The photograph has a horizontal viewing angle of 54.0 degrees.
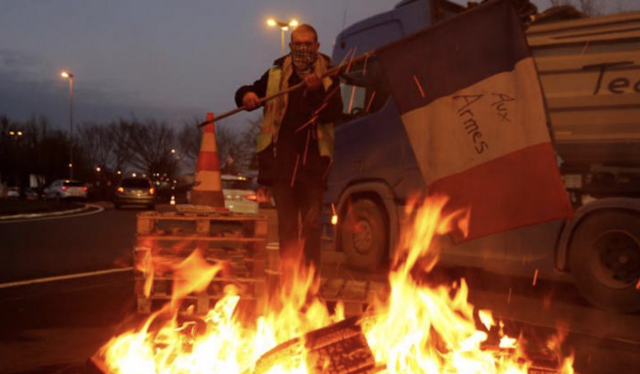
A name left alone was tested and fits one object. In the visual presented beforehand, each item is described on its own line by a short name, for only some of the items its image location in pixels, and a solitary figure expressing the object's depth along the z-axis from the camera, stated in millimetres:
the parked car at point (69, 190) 43656
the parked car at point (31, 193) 65312
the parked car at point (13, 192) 69938
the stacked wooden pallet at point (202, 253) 4957
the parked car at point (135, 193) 31438
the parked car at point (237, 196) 17312
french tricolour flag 4660
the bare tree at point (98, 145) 84688
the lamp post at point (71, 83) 59031
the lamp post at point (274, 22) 22667
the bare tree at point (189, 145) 76500
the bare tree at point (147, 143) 76875
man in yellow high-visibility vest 4621
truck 6055
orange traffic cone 8367
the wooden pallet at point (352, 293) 4414
